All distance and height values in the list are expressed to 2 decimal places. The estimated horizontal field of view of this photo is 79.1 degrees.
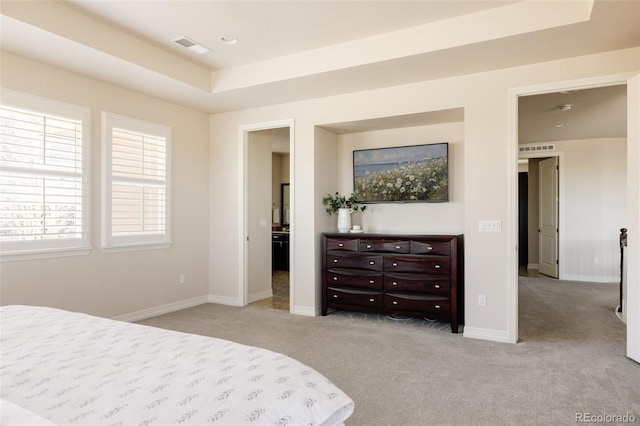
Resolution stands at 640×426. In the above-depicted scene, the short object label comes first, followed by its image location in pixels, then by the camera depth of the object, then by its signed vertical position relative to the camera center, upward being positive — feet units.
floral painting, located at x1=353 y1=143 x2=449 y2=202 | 14.93 +1.61
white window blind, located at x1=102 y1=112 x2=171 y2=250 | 13.55 +1.13
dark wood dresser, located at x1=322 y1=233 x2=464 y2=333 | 13.17 -2.22
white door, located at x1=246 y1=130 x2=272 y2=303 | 17.74 -0.12
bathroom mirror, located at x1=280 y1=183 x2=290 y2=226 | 29.71 +0.81
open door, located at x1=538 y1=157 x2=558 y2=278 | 24.58 -0.35
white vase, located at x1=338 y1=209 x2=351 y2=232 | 16.03 -0.27
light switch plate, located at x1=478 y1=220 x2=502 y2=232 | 12.25 -0.39
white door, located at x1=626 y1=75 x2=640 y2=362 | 10.24 -0.17
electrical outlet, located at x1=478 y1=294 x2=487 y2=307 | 12.45 -2.78
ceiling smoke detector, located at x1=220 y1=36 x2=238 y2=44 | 11.89 +5.42
